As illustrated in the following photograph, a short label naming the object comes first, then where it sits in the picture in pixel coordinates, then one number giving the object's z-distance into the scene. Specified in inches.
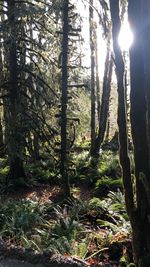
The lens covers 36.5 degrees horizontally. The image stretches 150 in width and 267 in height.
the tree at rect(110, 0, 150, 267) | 97.8
